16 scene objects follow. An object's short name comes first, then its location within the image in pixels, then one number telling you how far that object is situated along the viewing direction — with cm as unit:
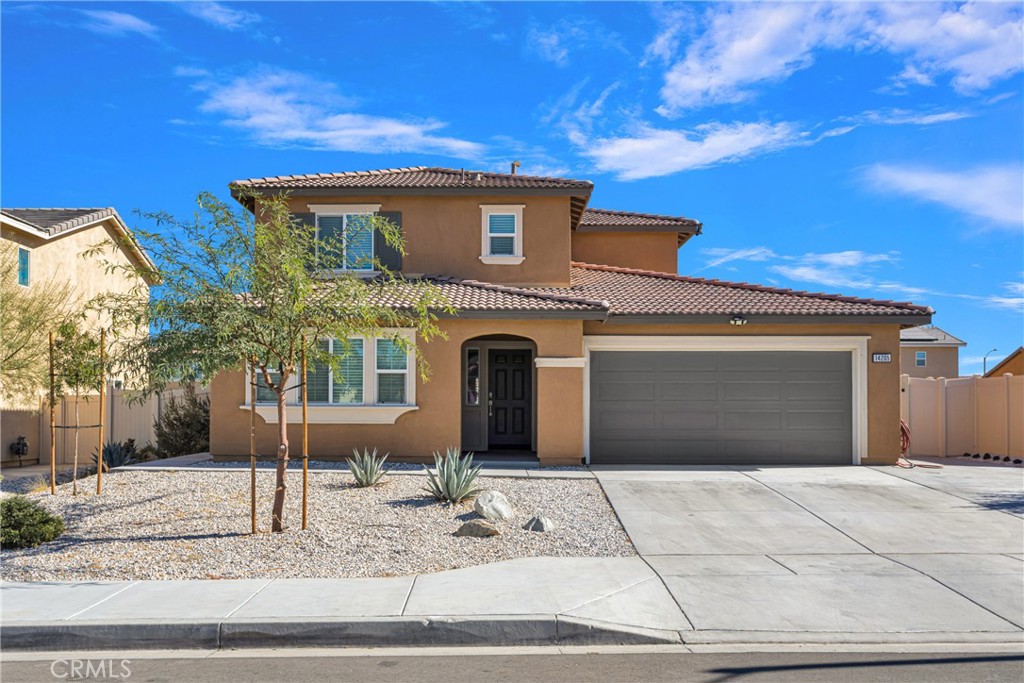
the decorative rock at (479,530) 1037
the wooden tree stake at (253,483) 1018
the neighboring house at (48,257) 2089
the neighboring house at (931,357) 4522
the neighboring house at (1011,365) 3142
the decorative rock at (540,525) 1070
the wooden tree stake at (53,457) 1294
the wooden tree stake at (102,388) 1198
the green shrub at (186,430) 1853
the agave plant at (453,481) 1182
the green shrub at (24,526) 991
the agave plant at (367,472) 1303
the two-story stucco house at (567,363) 1608
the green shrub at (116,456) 1630
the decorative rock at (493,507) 1107
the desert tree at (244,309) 985
